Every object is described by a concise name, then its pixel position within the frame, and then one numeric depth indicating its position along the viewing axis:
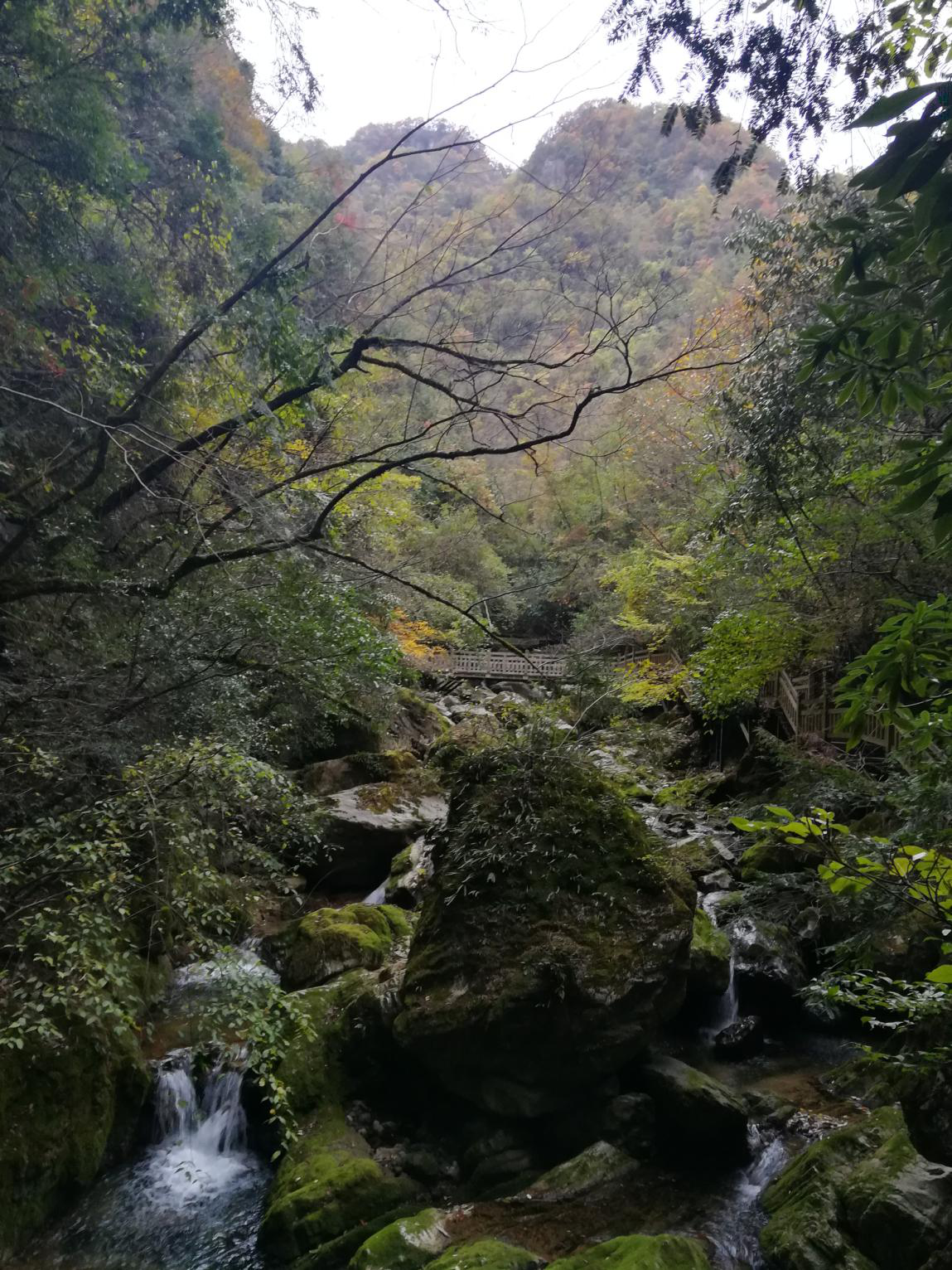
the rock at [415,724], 15.28
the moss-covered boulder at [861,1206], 3.76
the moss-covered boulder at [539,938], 5.35
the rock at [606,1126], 5.25
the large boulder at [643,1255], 3.75
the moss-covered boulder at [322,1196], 4.63
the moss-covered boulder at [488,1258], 3.94
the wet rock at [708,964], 6.96
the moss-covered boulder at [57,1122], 4.80
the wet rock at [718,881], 9.45
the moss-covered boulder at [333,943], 7.27
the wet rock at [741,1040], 6.69
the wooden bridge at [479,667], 22.01
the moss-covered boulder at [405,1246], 4.13
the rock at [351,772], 11.61
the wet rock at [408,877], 8.73
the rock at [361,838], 10.09
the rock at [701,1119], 5.27
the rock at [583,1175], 4.77
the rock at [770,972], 7.22
